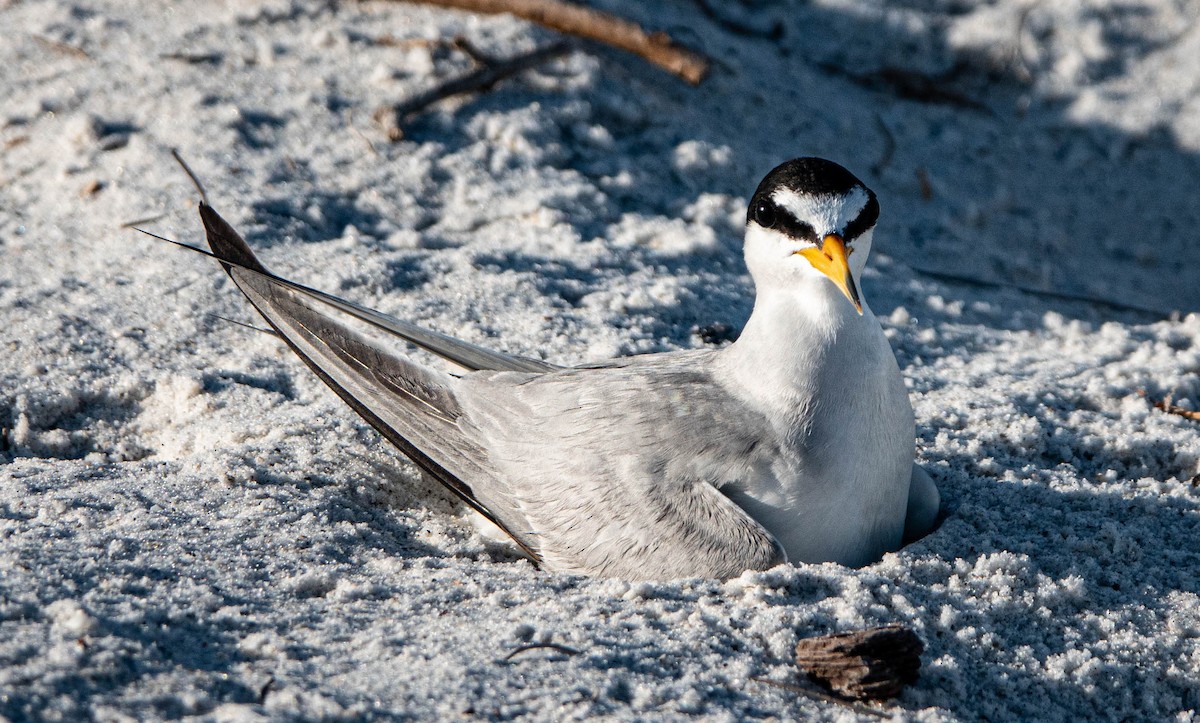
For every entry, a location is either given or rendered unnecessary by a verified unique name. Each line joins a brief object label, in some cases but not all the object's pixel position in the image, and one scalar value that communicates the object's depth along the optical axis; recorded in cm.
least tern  541
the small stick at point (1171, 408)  732
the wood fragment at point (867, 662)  449
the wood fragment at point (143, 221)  854
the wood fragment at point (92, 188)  884
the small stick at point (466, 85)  943
